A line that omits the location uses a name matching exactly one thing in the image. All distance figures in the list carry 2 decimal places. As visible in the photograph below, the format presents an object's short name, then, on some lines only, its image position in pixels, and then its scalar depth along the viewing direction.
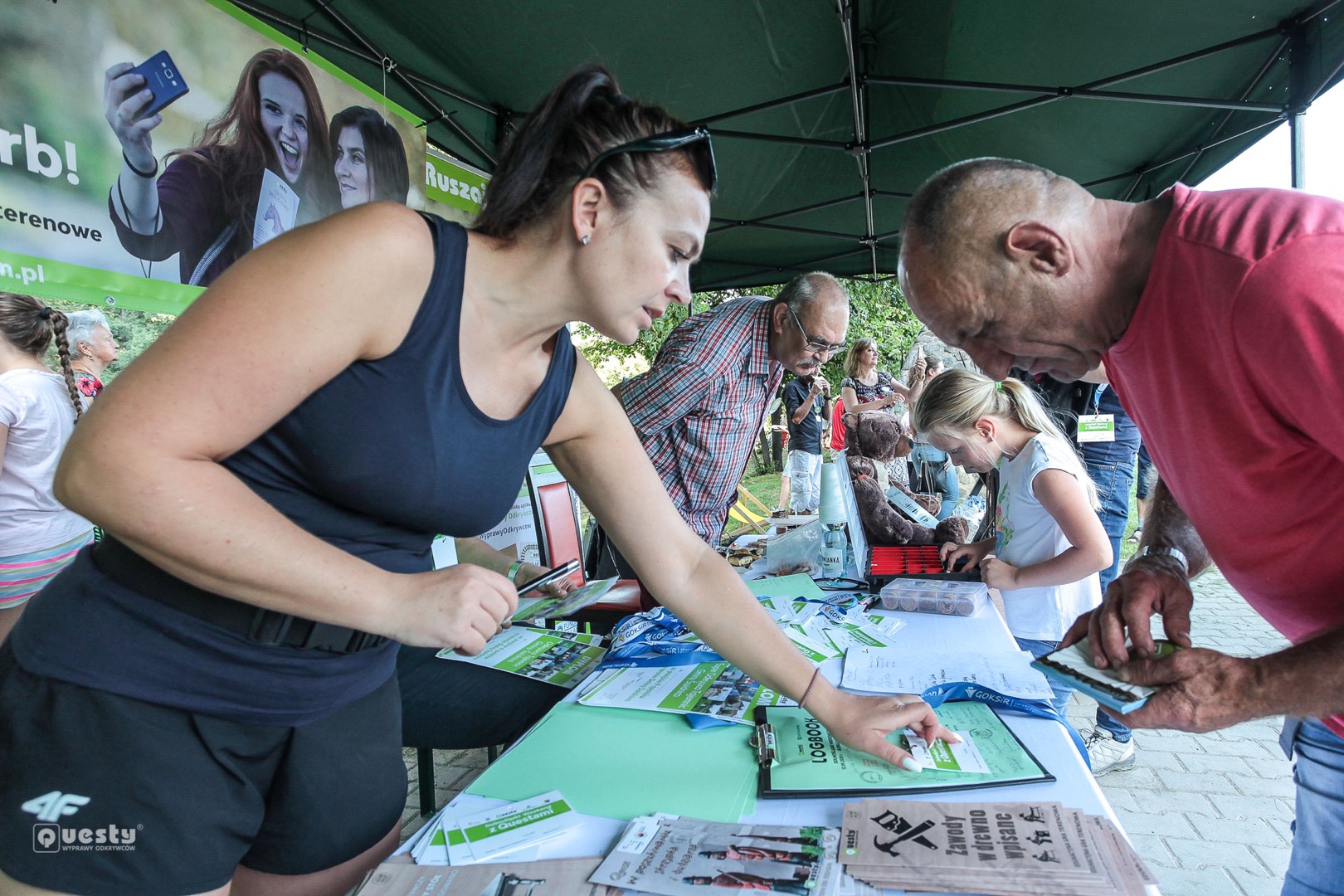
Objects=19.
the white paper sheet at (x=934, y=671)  1.35
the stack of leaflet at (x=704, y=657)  1.33
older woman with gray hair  2.83
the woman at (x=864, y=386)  6.67
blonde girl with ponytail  2.11
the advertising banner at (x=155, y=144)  1.81
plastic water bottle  2.47
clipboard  0.99
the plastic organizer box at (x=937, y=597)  1.92
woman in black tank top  0.76
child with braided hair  2.58
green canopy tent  2.91
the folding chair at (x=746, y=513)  5.58
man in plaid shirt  2.56
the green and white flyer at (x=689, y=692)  1.30
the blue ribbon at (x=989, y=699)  1.24
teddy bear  3.34
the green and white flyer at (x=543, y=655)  1.61
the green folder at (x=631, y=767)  1.00
